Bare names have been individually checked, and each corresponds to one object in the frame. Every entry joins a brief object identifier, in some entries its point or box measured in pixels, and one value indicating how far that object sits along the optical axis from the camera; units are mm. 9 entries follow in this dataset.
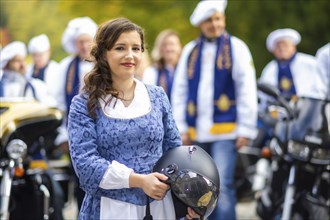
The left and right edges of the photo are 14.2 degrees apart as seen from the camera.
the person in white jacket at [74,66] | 11142
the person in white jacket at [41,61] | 14785
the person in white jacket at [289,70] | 14121
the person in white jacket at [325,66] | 10575
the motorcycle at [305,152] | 9005
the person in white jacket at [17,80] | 10169
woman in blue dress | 5906
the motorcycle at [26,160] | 8489
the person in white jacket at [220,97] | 9544
